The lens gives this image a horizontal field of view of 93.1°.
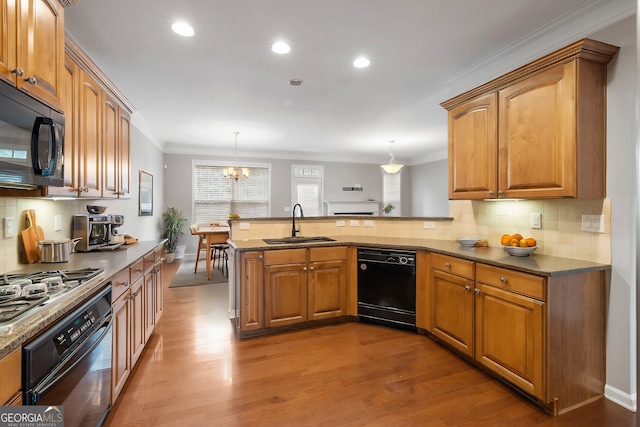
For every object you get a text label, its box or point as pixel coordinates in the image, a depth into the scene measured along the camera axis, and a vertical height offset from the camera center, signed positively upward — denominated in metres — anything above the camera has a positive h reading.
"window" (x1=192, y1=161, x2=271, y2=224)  7.30 +0.50
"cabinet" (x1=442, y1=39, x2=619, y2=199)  1.96 +0.62
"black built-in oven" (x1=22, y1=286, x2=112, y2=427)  1.04 -0.62
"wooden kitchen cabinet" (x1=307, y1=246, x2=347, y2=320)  3.13 -0.73
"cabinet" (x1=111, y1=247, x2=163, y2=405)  1.84 -0.74
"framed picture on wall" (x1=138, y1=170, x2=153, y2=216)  5.07 +0.31
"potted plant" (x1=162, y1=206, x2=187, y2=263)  6.55 -0.37
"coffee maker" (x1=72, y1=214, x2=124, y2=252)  2.58 -0.16
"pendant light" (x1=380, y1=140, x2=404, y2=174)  6.66 +1.03
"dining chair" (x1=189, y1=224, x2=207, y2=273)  5.42 -0.48
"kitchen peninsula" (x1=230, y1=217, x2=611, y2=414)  1.87 -0.70
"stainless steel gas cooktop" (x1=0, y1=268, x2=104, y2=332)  1.09 -0.35
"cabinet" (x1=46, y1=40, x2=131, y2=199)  1.99 +0.63
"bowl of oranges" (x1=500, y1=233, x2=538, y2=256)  2.32 -0.24
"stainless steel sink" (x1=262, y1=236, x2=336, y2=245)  3.28 -0.29
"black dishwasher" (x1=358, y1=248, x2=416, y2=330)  3.03 -0.75
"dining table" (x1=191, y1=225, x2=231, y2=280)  5.20 -0.38
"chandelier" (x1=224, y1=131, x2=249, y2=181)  6.33 +0.86
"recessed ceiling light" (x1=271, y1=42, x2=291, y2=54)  2.61 +1.46
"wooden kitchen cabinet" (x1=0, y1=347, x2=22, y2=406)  0.89 -0.51
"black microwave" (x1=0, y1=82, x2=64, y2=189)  1.26 +0.33
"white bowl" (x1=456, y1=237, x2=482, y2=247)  2.80 -0.25
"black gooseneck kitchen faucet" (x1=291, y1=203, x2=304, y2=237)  3.52 -0.17
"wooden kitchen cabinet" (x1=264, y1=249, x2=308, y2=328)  2.97 -0.73
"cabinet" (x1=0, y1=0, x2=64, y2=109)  1.28 +0.79
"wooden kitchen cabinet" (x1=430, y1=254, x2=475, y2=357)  2.40 -0.74
